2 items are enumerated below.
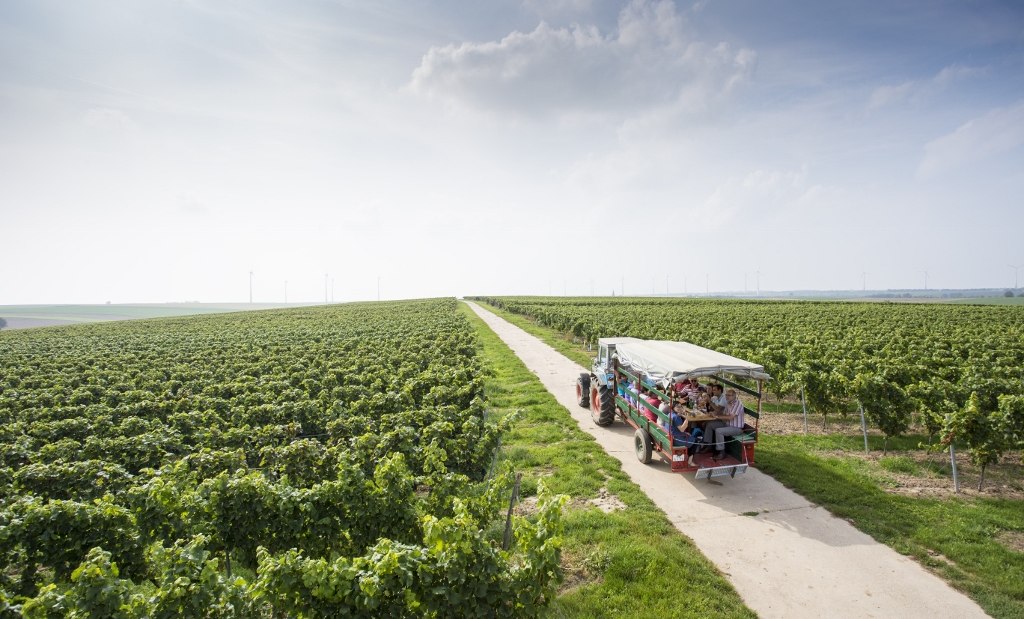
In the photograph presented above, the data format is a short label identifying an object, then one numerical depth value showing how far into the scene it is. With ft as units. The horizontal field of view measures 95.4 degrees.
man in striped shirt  35.29
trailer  34.40
